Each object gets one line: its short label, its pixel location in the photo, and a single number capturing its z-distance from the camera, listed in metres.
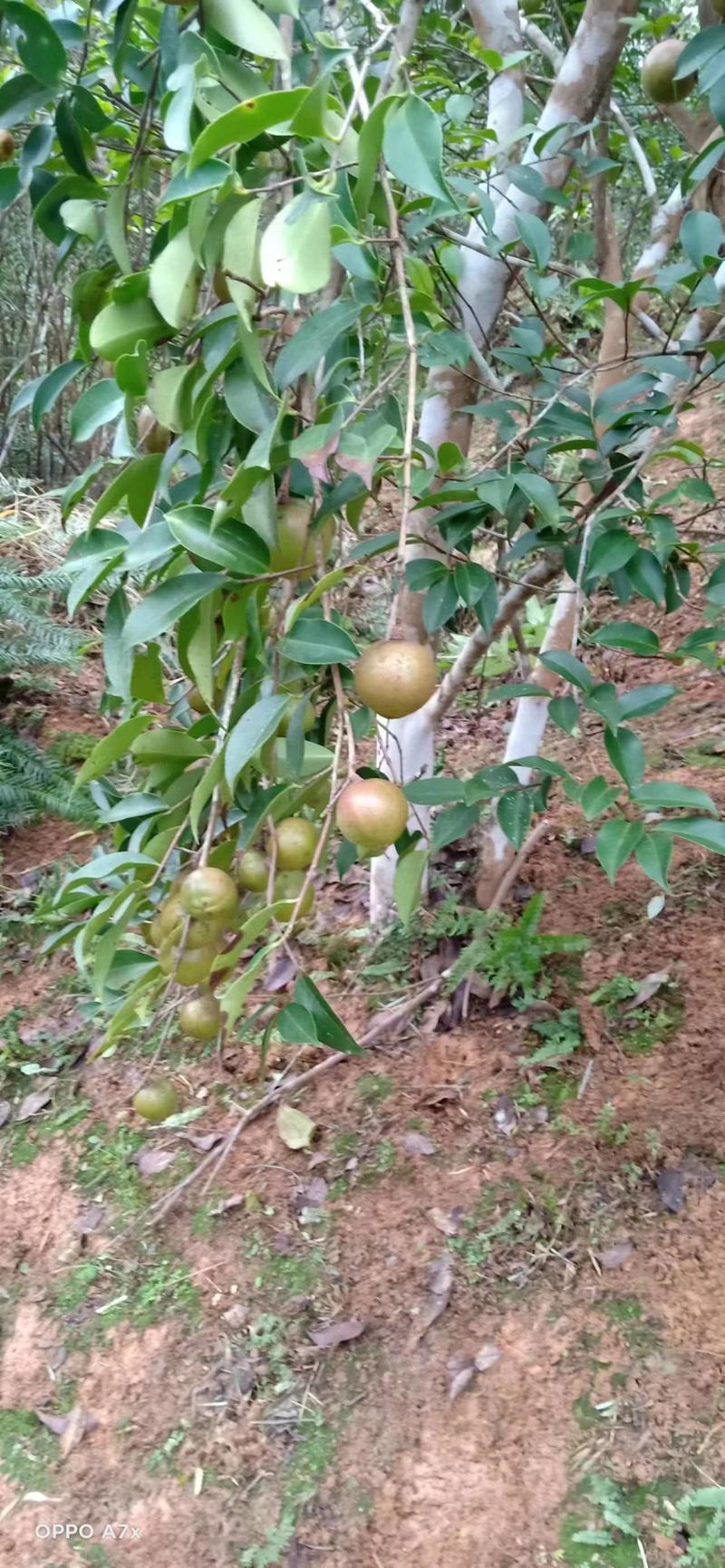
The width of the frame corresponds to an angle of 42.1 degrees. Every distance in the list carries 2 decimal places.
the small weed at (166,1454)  1.47
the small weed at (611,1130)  1.58
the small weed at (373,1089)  1.87
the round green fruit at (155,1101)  1.20
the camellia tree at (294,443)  0.74
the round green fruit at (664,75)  1.38
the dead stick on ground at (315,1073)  1.84
